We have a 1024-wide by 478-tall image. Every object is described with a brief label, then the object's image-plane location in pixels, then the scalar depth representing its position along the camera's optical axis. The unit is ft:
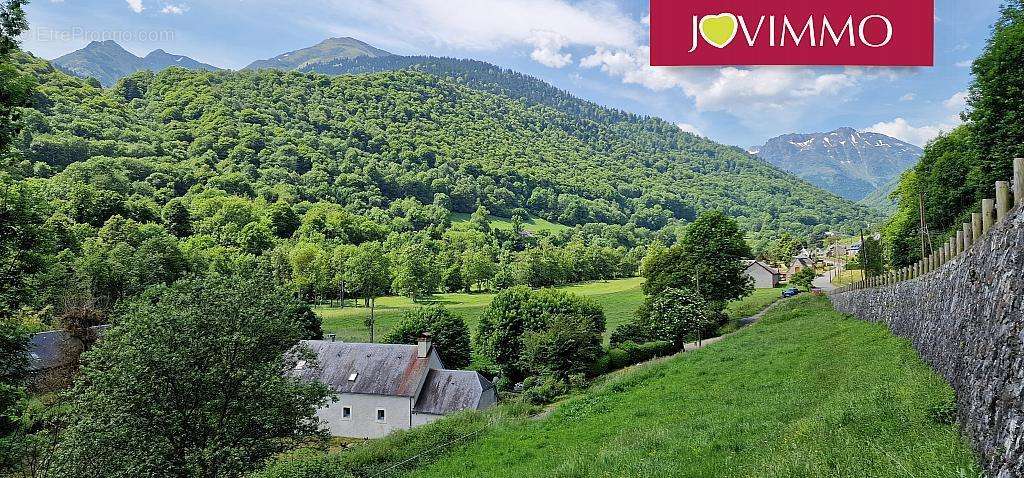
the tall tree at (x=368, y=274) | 327.67
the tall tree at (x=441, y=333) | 179.63
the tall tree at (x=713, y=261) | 189.37
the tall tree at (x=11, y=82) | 39.80
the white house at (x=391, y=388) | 136.87
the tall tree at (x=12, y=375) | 42.93
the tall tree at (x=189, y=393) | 61.72
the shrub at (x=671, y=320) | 166.40
